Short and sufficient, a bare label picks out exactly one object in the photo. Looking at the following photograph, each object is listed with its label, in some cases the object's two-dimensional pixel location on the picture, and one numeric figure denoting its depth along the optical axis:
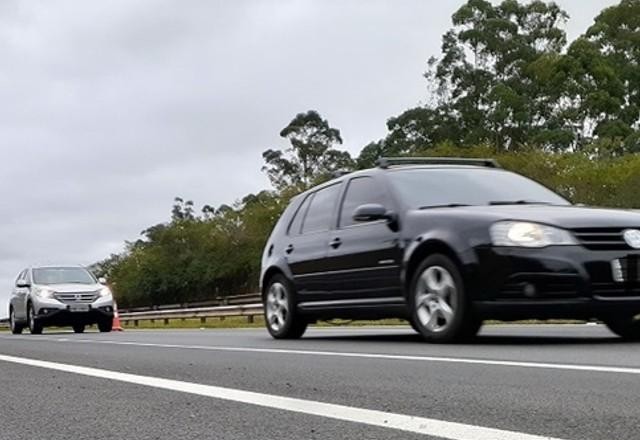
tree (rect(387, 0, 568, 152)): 57.00
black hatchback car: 7.46
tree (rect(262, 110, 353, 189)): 74.56
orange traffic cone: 21.44
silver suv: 18.28
